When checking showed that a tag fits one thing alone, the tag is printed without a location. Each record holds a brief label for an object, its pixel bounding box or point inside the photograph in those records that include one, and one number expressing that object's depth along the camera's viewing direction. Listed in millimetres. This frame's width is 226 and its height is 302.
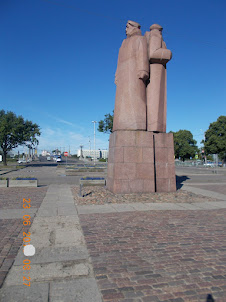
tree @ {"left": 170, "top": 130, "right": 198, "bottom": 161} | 79625
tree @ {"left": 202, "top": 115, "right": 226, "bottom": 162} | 54000
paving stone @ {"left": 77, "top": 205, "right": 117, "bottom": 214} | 8359
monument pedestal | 11430
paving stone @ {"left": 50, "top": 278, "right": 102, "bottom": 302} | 3098
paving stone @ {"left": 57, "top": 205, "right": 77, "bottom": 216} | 7938
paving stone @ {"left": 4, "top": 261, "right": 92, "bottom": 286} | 3588
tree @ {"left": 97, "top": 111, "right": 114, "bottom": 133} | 43438
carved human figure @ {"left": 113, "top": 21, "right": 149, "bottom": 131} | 11898
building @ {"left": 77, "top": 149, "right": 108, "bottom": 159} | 147925
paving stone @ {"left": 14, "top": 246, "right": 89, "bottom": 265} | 4258
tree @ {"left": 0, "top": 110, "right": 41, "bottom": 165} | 37875
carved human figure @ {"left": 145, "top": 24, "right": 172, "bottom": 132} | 12133
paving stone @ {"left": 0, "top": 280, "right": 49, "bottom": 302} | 3061
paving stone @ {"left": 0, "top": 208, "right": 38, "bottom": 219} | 7461
